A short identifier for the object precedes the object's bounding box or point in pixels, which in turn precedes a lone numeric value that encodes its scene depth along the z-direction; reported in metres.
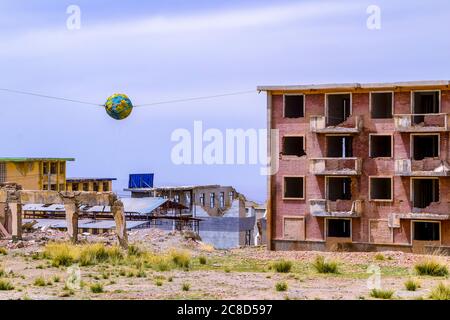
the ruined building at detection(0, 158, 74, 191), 89.94
